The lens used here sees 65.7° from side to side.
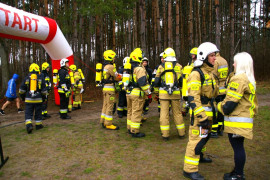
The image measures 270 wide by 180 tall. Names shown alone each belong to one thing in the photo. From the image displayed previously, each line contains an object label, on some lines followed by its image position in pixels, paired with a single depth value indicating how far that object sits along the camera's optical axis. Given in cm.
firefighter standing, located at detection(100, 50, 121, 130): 638
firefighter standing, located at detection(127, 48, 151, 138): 553
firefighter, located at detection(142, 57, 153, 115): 794
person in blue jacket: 902
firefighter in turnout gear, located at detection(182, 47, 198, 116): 517
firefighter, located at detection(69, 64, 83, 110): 1000
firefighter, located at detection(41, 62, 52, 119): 853
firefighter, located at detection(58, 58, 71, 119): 770
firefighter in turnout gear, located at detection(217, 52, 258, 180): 304
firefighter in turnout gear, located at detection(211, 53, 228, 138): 524
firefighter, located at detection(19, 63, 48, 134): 637
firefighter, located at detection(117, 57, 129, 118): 790
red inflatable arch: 707
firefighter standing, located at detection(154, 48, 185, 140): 523
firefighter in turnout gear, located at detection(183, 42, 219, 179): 330
